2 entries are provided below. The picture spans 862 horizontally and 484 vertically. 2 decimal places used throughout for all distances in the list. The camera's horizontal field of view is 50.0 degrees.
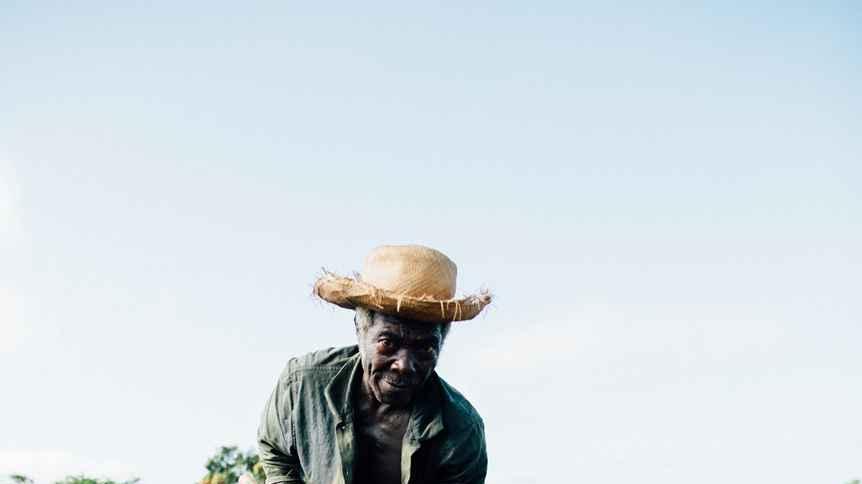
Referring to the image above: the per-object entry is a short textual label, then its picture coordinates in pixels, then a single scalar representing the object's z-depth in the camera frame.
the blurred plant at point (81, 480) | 27.75
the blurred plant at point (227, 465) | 26.38
